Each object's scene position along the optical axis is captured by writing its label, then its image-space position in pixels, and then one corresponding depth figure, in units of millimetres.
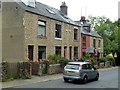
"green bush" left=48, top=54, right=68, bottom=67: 33150
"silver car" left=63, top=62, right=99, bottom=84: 22219
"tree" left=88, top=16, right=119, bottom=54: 70612
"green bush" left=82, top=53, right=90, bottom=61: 41412
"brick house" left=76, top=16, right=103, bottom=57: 48019
